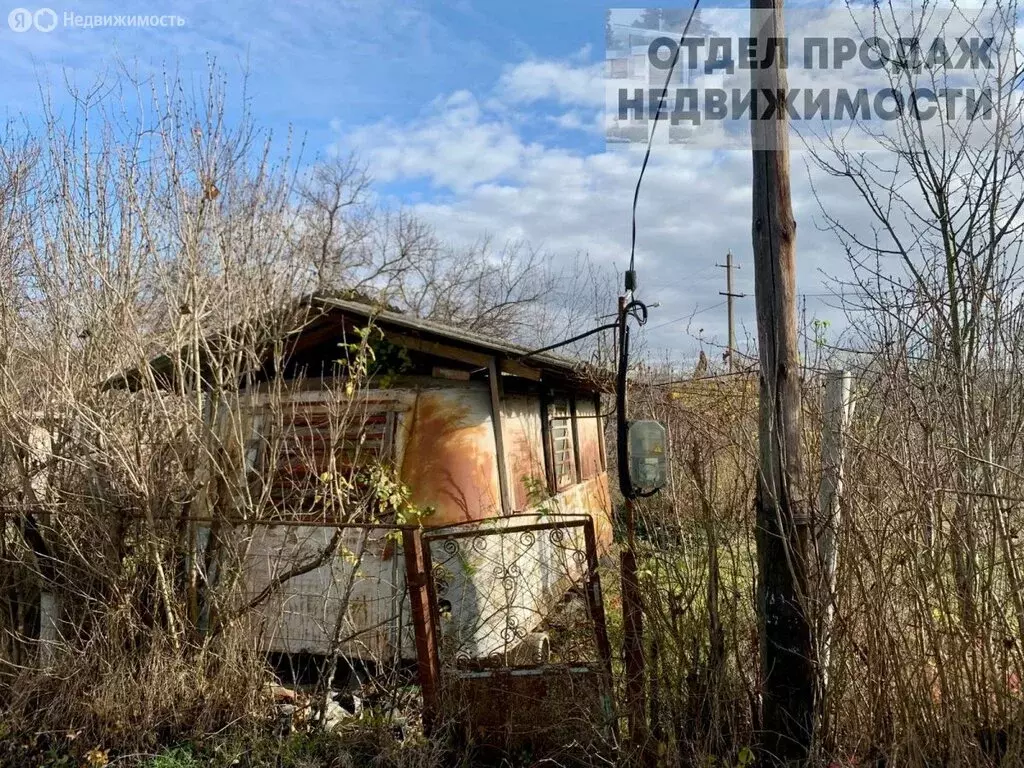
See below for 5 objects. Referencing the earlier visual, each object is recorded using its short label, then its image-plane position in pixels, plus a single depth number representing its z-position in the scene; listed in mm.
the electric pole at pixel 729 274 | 28105
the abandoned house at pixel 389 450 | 6277
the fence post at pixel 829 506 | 4082
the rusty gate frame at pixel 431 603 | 4902
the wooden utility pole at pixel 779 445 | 4125
